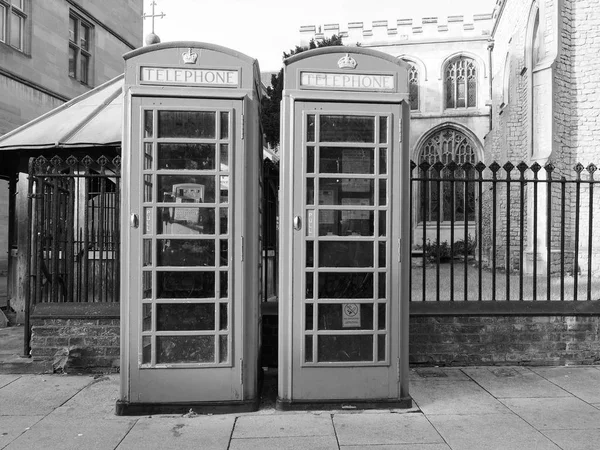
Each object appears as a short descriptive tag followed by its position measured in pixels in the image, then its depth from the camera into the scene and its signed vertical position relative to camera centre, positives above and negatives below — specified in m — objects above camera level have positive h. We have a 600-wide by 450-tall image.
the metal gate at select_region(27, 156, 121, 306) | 5.96 -0.15
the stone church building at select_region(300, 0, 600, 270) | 15.84 +5.73
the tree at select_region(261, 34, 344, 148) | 25.05 +5.93
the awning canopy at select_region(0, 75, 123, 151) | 7.48 +1.40
